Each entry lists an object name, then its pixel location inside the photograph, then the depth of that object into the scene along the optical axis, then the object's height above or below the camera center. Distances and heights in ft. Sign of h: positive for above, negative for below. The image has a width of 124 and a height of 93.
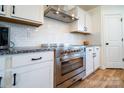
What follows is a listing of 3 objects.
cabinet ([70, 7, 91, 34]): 12.46 +2.12
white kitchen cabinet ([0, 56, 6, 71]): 4.12 -0.54
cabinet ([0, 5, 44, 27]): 5.76 +1.42
